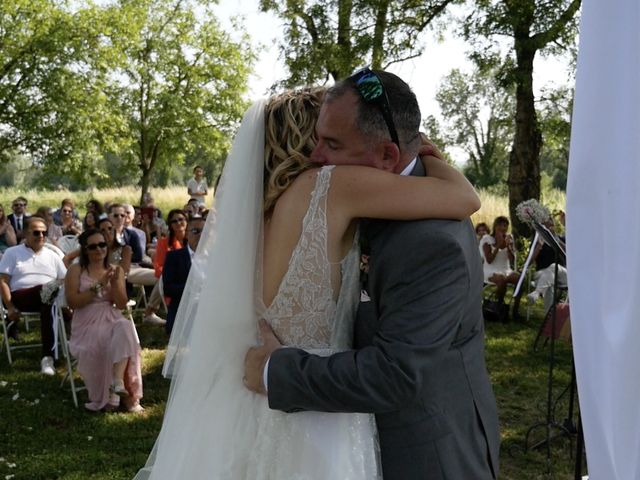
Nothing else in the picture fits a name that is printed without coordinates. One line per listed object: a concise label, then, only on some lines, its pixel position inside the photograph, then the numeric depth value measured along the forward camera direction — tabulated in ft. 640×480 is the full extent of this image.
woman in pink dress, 22.07
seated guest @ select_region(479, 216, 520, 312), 38.40
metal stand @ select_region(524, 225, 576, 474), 15.88
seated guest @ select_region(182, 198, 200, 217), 44.59
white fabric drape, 5.04
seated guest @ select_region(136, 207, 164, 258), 48.19
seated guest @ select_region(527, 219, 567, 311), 33.25
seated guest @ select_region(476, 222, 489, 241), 45.21
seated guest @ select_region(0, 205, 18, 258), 38.10
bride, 6.29
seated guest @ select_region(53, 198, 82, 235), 42.73
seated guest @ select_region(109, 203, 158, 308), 35.01
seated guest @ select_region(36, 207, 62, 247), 40.22
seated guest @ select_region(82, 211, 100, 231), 37.74
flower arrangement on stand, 18.11
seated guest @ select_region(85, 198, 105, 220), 40.16
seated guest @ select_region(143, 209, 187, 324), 31.14
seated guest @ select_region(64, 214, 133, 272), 28.80
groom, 5.78
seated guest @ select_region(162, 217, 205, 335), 25.61
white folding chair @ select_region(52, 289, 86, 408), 22.47
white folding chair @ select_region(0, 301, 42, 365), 27.27
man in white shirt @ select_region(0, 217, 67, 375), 27.78
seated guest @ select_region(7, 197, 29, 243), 43.45
